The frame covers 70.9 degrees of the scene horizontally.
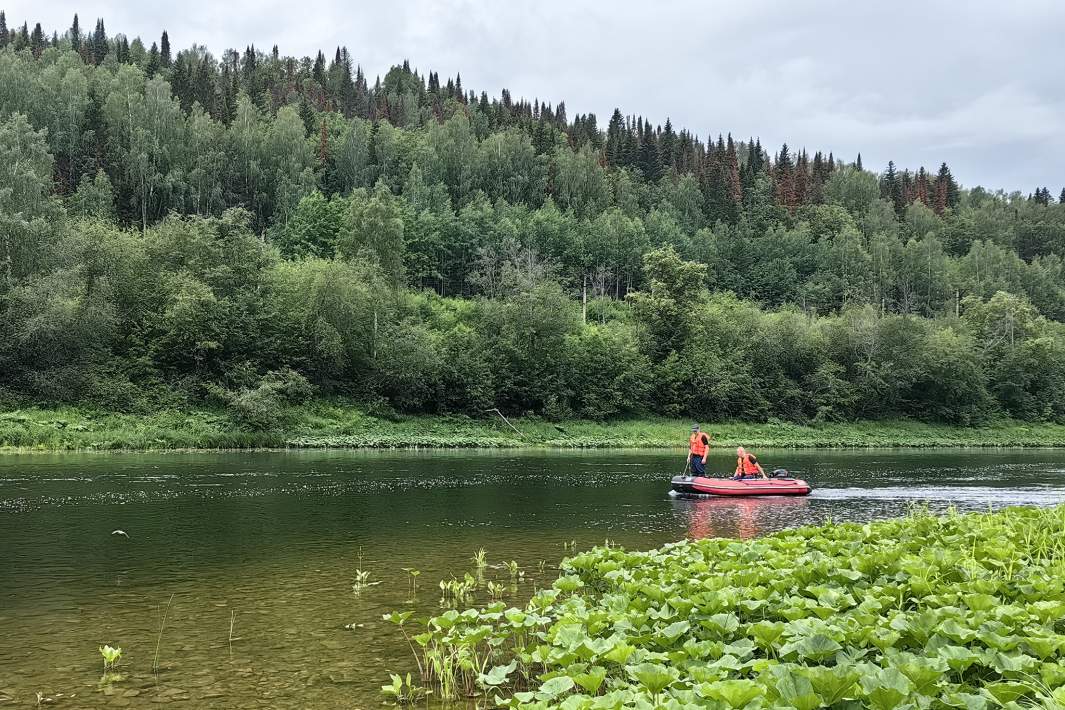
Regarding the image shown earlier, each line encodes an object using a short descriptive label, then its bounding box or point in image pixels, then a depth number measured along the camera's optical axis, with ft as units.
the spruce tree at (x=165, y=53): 454.23
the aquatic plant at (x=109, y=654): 25.41
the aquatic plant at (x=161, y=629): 27.57
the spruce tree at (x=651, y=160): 504.02
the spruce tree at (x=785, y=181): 489.26
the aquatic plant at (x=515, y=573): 42.38
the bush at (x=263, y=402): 161.27
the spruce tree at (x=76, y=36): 488.85
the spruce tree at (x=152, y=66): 403.32
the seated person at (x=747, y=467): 96.37
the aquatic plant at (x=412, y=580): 39.19
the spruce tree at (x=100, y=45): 453.82
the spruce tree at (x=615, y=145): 507.71
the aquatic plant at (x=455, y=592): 36.47
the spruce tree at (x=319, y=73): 577.67
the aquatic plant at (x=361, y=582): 39.75
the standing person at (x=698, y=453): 95.71
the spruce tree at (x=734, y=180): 450.66
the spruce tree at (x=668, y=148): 533.96
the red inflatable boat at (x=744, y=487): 89.76
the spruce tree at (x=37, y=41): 453.99
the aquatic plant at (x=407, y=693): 24.00
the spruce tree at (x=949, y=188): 579.89
